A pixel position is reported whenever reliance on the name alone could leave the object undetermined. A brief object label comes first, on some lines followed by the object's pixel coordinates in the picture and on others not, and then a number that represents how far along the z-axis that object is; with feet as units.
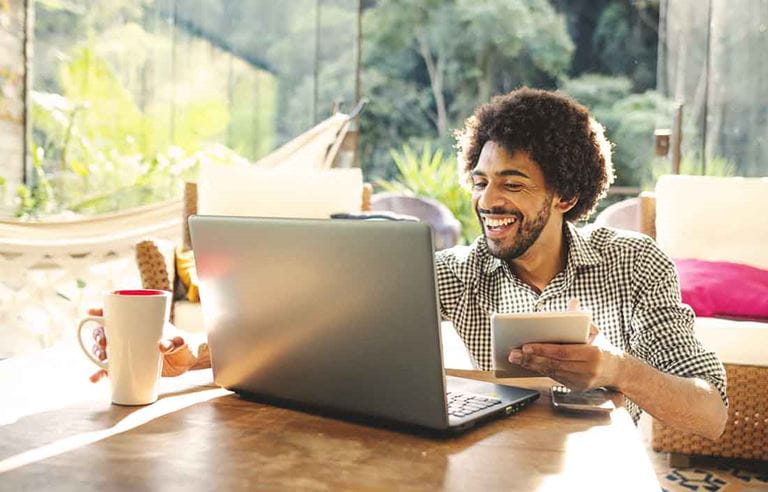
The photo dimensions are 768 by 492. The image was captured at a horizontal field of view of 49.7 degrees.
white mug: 2.73
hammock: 8.65
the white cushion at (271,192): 9.00
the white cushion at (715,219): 8.48
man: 4.00
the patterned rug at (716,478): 6.72
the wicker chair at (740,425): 7.02
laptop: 2.33
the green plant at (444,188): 19.29
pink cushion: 7.58
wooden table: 2.07
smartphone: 2.81
